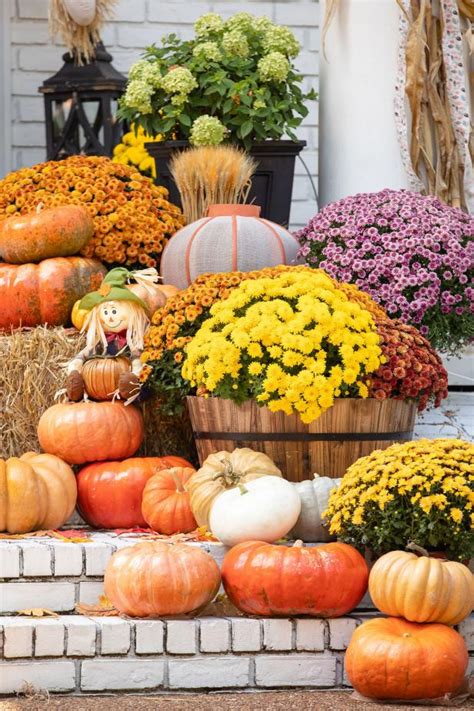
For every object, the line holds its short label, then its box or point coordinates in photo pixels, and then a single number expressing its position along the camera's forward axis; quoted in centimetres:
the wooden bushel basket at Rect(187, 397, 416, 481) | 692
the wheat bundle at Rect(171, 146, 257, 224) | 898
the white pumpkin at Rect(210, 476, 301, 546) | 619
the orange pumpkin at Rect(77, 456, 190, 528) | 717
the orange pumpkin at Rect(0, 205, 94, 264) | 839
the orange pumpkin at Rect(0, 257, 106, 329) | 835
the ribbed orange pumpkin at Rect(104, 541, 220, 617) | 572
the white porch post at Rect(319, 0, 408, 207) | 947
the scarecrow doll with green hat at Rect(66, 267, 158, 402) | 776
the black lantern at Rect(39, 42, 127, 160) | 1063
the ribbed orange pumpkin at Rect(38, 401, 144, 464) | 730
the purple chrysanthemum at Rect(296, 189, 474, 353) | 821
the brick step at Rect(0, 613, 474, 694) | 559
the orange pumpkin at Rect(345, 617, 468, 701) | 542
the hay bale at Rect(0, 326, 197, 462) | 776
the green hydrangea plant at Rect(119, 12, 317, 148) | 958
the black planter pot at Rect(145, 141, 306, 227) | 965
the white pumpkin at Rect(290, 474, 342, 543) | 651
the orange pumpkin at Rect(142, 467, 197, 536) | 682
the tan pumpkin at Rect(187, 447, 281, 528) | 659
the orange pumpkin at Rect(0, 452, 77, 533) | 667
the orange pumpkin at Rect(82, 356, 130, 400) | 757
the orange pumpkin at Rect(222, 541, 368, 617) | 580
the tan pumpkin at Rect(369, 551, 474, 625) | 556
